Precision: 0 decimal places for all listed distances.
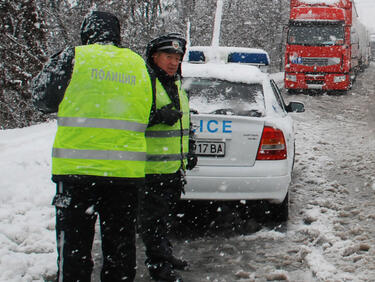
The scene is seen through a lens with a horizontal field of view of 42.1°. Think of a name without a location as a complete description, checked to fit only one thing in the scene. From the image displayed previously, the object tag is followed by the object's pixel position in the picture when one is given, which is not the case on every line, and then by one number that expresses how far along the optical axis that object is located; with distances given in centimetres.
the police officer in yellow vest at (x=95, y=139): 251
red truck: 1773
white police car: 462
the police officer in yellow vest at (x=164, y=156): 347
